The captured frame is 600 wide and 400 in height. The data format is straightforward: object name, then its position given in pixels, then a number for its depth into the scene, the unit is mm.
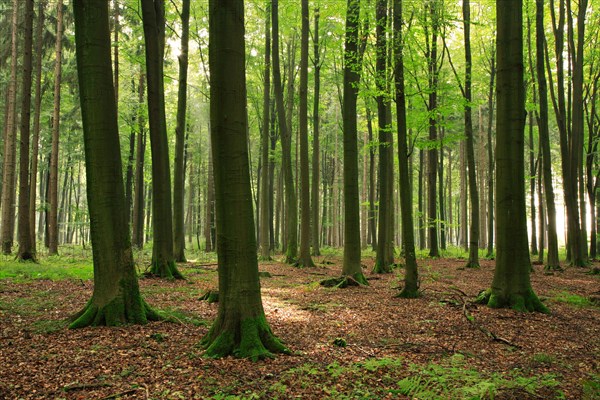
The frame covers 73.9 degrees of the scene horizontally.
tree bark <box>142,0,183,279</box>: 10664
